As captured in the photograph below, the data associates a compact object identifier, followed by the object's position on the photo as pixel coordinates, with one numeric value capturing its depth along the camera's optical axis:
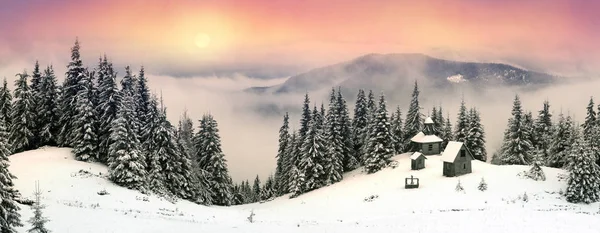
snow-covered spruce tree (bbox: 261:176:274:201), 90.72
